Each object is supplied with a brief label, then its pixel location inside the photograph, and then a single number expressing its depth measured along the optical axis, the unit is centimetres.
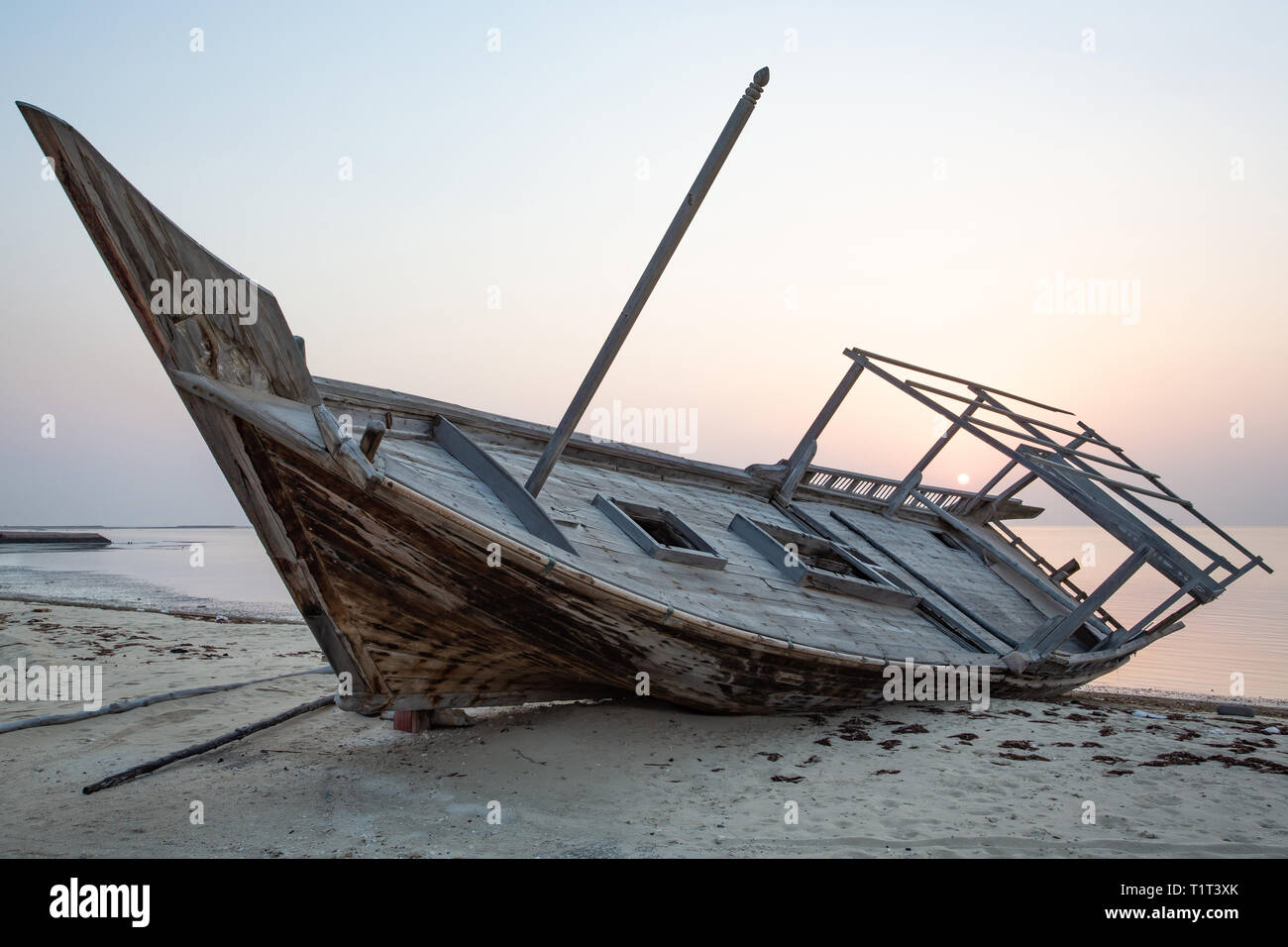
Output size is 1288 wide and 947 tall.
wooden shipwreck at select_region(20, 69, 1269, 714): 489
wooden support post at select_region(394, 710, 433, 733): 757
